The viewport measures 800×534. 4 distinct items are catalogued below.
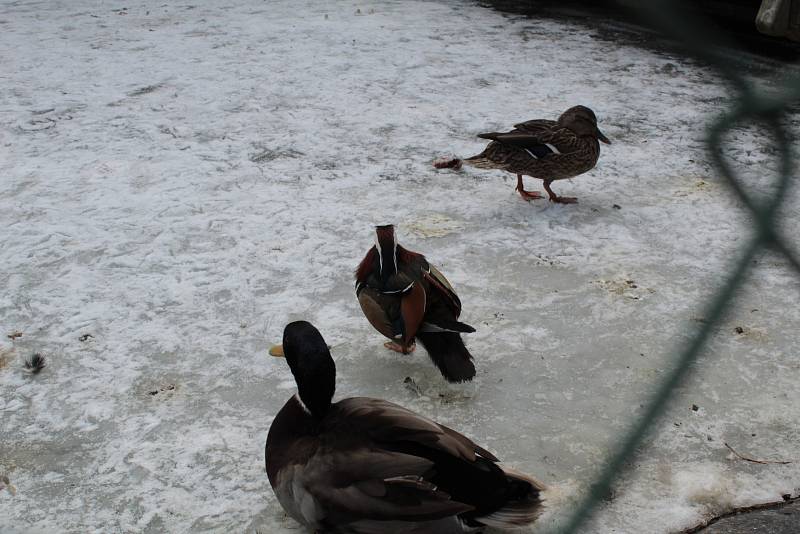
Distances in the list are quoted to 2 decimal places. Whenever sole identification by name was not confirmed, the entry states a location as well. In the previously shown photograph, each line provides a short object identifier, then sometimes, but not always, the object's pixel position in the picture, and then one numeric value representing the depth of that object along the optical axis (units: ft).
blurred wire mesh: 2.59
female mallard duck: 14.26
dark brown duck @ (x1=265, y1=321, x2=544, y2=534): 6.88
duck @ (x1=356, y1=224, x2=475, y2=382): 9.64
